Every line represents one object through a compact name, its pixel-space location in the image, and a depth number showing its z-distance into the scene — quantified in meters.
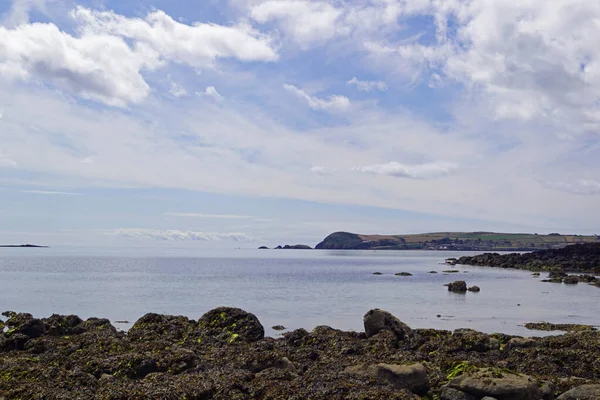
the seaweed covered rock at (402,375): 14.19
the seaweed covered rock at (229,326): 25.08
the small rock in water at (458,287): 56.41
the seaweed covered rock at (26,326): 23.53
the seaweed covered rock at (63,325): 25.92
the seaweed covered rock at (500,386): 13.00
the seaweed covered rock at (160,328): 24.55
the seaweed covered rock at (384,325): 24.03
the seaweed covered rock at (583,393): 12.61
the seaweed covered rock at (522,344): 21.02
